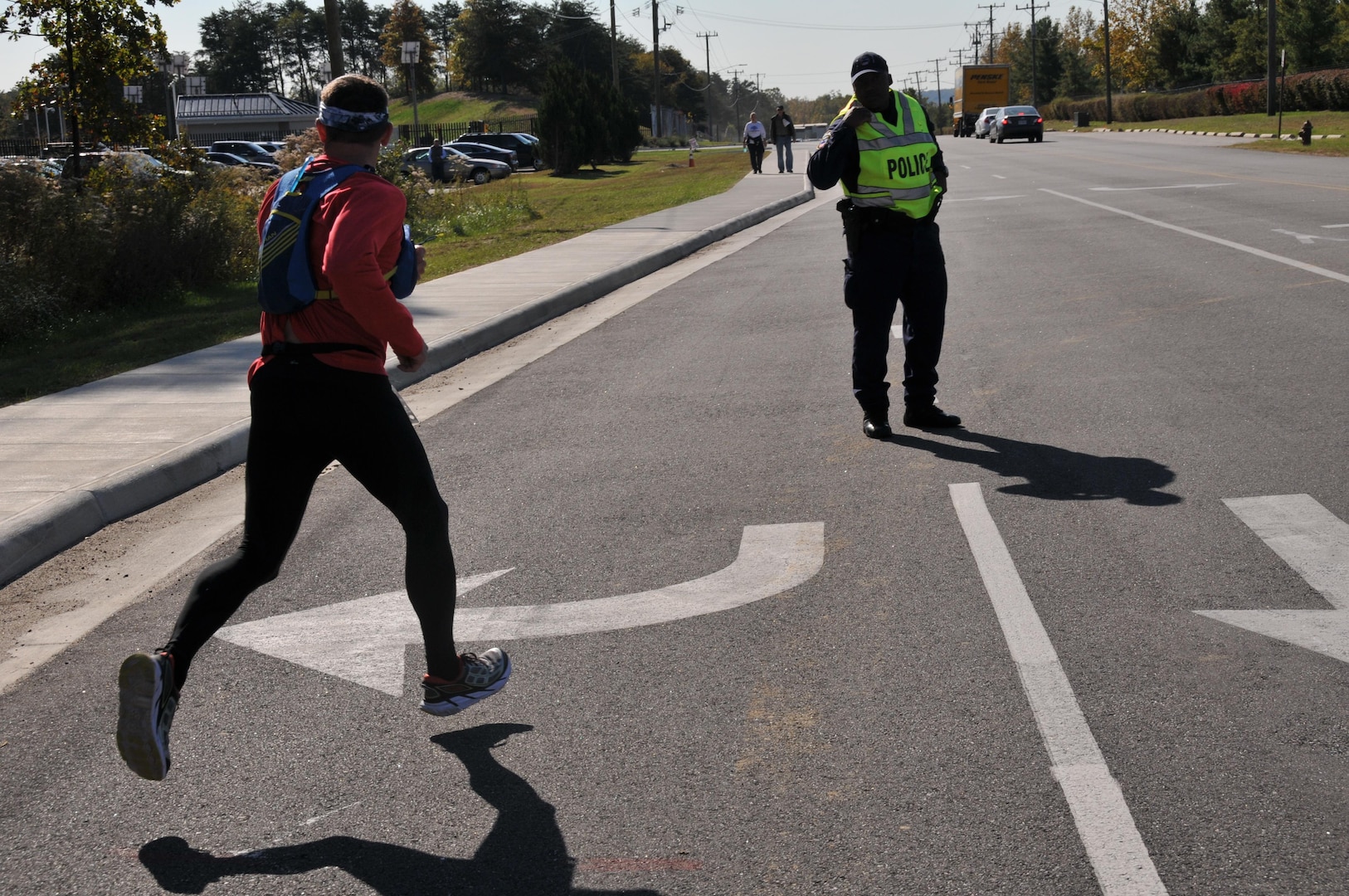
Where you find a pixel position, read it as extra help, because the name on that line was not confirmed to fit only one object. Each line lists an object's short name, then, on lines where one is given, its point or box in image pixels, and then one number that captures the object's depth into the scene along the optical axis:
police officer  7.09
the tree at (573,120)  50.41
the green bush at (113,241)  12.65
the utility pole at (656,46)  77.25
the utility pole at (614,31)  67.62
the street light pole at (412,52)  39.47
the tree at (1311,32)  70.56
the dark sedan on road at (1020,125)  57.28
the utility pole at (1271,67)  51.19
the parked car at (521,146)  58.31
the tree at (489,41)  118.62
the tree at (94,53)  15.51
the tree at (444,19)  154.25
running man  3.62
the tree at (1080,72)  110.75
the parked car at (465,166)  45.12
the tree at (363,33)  158.25
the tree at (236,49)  142.88
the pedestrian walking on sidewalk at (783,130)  39.44
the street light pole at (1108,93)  82.31
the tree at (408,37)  125.69
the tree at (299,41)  152.50
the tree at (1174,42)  90.19
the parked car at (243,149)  50.59
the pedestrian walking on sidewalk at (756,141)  40.09
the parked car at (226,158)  43.18
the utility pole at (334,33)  20.84
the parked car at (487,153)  53.25
